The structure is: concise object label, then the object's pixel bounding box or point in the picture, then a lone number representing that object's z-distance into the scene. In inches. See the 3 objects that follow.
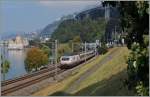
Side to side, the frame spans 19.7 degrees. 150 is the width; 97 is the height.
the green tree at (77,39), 4026.6
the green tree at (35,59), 3612.2
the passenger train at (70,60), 2303.2
